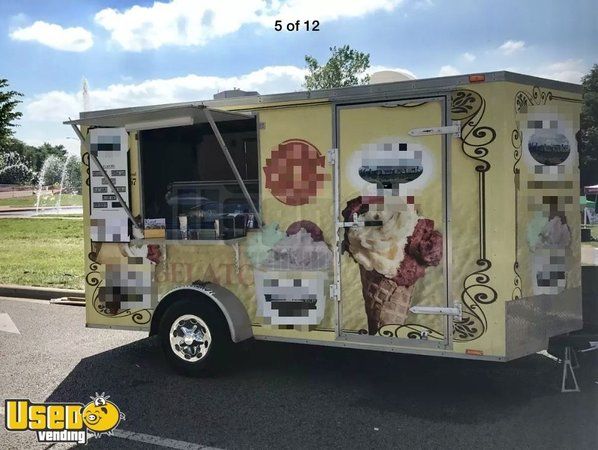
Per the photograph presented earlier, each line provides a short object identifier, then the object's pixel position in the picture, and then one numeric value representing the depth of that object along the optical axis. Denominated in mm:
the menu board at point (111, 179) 5559
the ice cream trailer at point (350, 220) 4270
